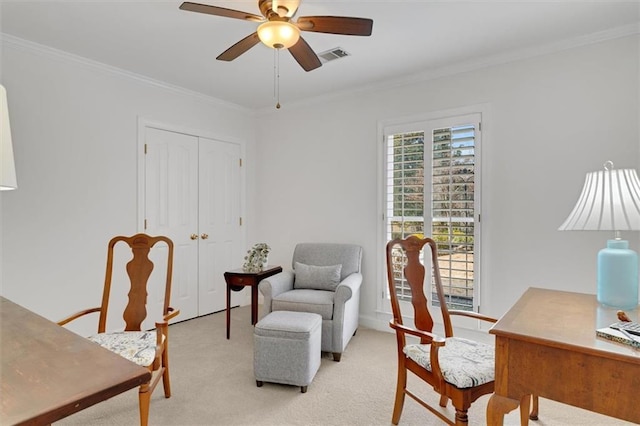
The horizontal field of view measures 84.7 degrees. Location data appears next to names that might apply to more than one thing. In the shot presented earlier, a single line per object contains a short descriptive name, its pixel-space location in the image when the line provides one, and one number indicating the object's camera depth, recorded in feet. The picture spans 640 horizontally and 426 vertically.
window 10.29
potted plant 11.65
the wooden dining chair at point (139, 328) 6.22
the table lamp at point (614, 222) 4.93
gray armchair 9.41
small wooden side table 11.14
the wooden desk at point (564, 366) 3.64
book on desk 3.76
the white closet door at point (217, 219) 13.58
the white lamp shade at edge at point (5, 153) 3.35
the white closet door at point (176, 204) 11.97
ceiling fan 5.88
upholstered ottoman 7.77
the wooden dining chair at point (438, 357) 5.28
